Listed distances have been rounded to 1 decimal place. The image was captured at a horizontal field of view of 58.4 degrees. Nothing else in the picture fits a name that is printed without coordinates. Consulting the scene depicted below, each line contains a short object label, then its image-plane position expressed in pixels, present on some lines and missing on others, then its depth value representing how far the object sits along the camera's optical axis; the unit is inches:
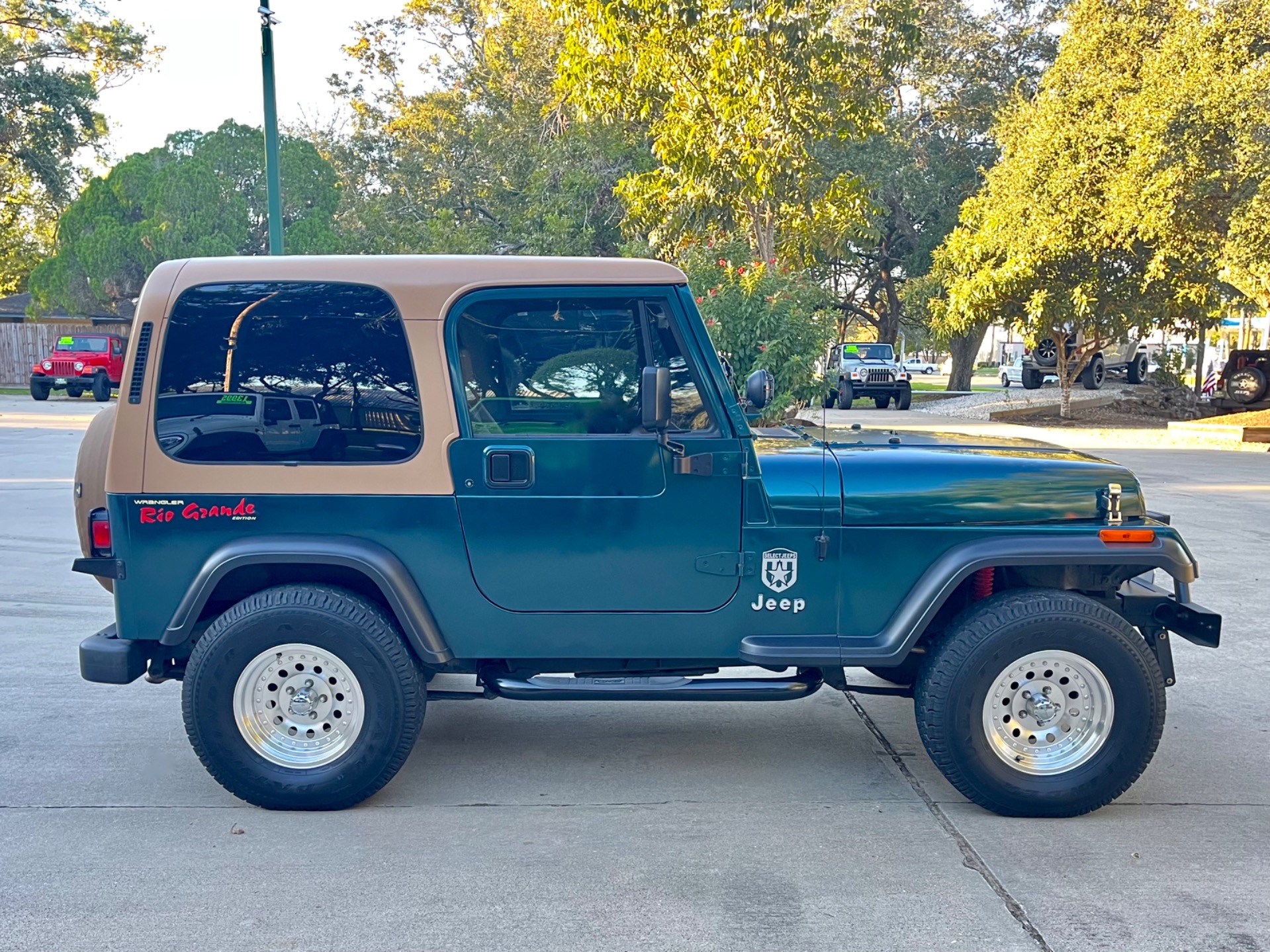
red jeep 1161.4
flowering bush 597.0
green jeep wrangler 167.5
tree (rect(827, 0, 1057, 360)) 1218.6
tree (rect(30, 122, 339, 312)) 1480.1
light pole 448.5
